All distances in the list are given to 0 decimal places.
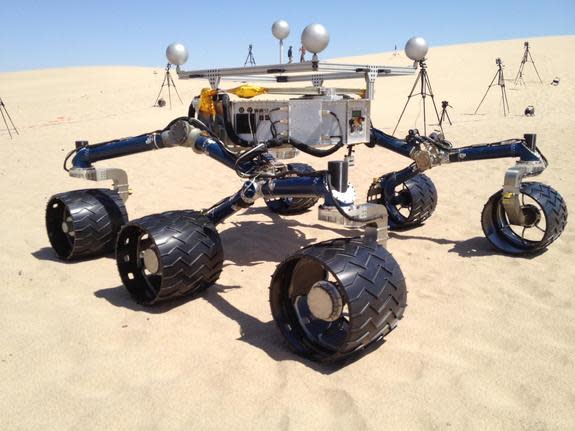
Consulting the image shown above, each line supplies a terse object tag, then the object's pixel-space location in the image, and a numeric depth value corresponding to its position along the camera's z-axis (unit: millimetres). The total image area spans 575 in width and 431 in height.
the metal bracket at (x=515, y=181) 4172
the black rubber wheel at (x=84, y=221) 4277
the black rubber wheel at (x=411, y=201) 5395
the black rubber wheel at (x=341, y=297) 2543
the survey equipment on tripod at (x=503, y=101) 17241
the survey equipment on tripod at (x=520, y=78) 24209
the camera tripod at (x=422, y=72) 9848
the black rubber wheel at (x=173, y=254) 3209
